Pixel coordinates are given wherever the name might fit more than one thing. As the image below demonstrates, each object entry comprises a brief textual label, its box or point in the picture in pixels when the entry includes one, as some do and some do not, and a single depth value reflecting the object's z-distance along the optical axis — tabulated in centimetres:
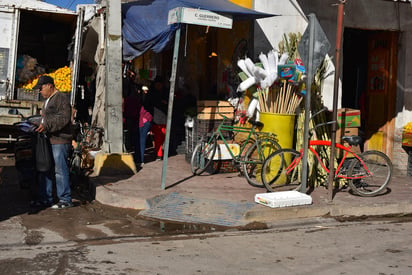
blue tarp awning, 998
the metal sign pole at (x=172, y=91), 829
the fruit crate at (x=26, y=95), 1173
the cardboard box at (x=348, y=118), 952
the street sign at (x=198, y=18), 807
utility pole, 972
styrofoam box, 745
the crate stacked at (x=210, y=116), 1077
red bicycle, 845
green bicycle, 920
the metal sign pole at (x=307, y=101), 772
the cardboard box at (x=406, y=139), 1097
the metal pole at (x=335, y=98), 764
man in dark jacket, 746
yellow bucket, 915
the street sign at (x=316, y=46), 775
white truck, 1142
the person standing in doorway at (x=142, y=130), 1099
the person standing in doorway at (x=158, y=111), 1138
